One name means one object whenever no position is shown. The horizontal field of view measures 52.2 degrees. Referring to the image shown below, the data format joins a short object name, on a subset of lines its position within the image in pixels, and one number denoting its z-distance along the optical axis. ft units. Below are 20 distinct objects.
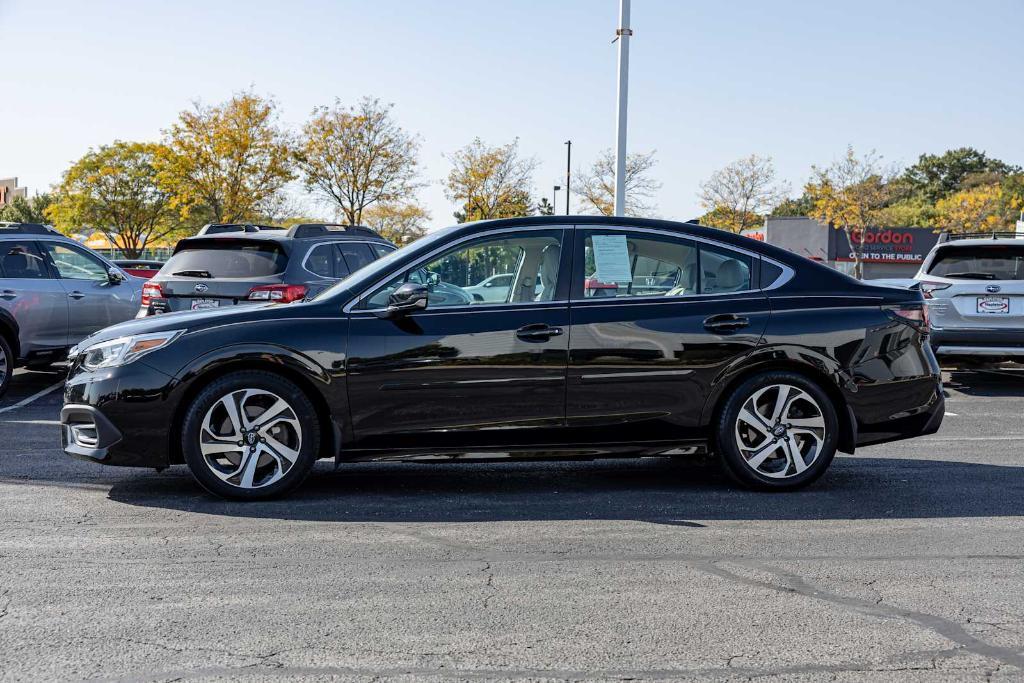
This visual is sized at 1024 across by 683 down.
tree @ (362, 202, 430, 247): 199.62
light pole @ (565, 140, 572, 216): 194.84
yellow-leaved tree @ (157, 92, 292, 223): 170.40
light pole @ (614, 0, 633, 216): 65.16
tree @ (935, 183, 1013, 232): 246.23
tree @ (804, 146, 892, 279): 214.90
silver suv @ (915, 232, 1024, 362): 38.14
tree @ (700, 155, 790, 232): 223.10
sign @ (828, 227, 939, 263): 232.32
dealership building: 233.35
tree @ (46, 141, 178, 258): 228.02
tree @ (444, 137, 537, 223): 175.94
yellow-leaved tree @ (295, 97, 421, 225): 167.43
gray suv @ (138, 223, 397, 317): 34.30
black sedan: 19.30
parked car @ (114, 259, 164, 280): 89.00
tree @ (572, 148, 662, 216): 195.52
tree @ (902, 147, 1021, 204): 372.17
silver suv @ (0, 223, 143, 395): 37.40
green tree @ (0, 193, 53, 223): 300.42
